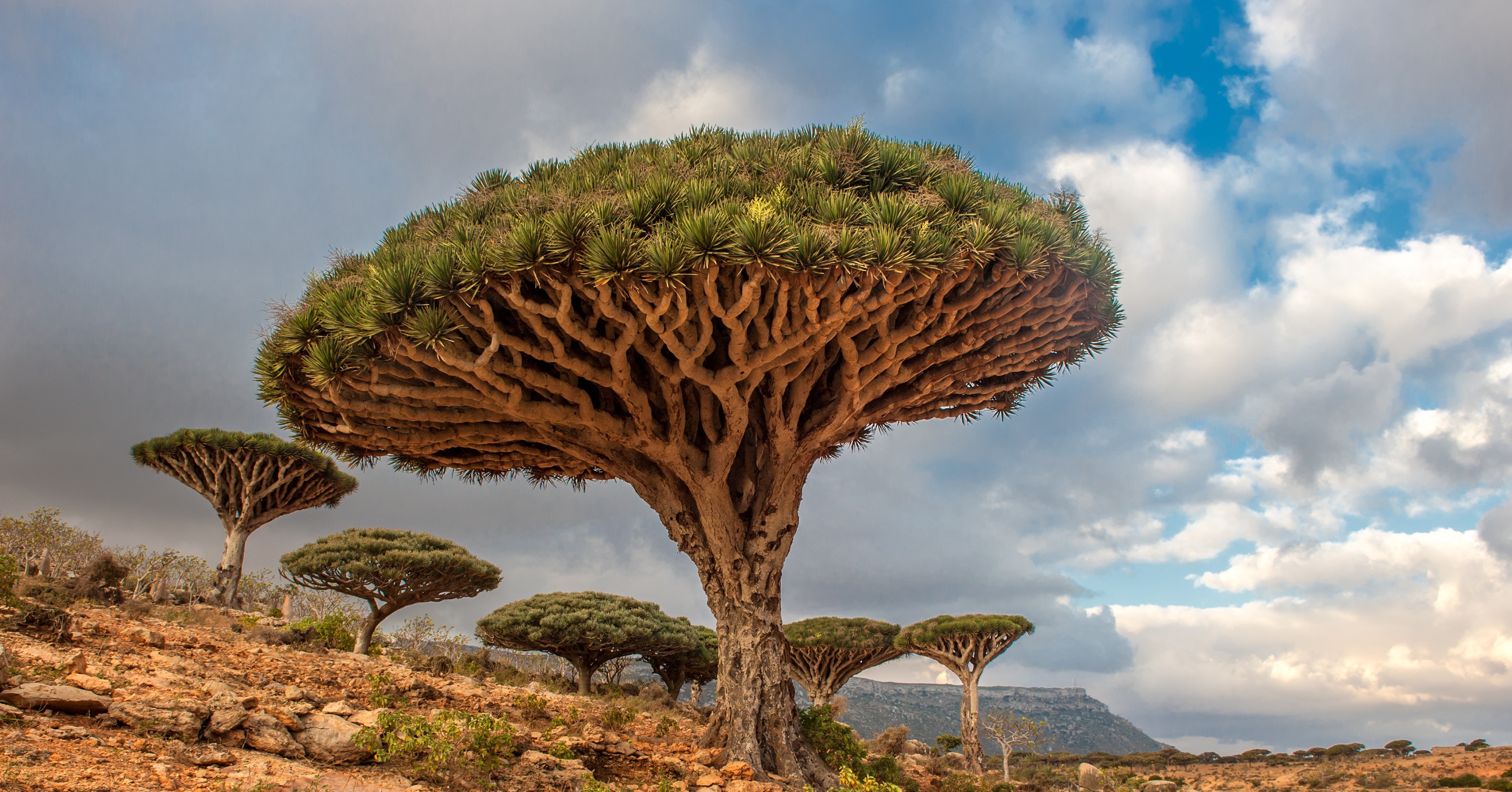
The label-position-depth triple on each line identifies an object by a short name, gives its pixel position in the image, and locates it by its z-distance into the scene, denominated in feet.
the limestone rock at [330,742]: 23.00
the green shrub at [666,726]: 35.24
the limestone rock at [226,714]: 21.94
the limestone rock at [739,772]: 28.48
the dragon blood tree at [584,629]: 92.02
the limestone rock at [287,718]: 23.58
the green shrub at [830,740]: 32.50
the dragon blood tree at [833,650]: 96.27
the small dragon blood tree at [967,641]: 88.74
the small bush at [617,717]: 36.19
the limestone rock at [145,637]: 31.45
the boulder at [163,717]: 21.04
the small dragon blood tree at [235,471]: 77.66
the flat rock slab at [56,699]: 20.79
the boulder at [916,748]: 80.08
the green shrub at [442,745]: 22.72
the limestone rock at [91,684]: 22.62
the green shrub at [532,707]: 35.04
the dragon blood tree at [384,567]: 75.05
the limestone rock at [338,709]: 25.71
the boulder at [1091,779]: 61.50
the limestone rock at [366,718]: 25.49
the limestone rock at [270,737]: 22.06
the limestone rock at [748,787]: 27.10
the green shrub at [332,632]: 46.60
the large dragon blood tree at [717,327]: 25.77
